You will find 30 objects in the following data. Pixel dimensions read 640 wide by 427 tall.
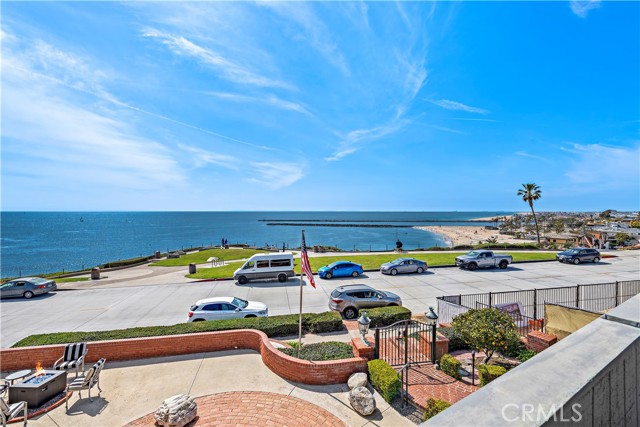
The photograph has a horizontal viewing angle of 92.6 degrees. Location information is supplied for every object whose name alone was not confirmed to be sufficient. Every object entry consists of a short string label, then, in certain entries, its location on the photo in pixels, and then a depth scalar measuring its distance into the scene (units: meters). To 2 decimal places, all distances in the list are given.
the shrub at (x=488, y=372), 7.87
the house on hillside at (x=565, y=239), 56.06
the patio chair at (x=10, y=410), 6.70
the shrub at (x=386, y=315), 12.55
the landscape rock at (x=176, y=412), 6.77
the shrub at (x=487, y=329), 8.63
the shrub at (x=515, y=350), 9.60
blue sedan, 23.30
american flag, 10.31
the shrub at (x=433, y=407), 6.46
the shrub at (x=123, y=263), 31.39
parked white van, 21.80
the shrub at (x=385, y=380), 7.73
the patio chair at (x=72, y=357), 8.98
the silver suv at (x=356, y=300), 14.72
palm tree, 51.09
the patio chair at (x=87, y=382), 7.79
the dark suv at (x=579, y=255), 27.36
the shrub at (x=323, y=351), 9.12
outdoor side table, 8.05
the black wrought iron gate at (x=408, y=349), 9.20
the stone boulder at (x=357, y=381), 8.25
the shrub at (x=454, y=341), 10.52
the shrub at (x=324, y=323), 12.41
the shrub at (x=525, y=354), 9.41
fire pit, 7.53
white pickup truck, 25.38
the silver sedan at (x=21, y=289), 19.72
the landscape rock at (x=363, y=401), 7.26
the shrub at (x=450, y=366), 8.75
